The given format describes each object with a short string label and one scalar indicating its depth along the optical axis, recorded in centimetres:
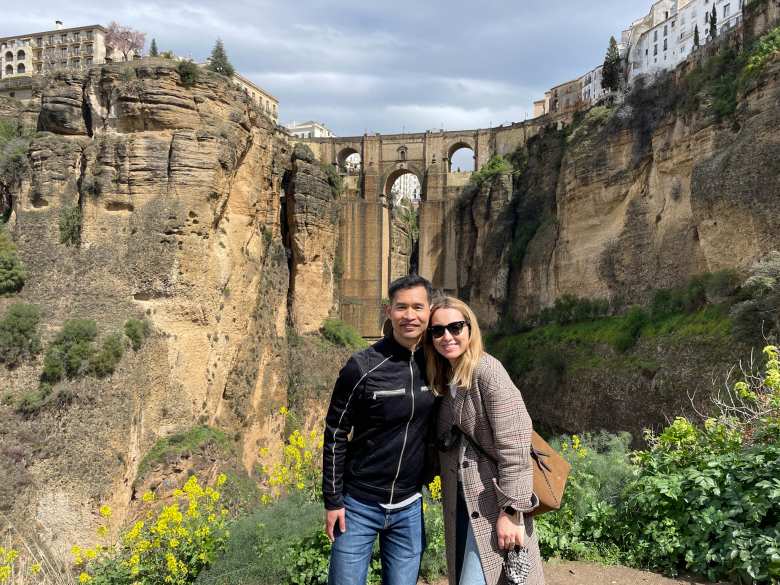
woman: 303
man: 328
